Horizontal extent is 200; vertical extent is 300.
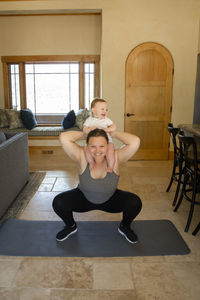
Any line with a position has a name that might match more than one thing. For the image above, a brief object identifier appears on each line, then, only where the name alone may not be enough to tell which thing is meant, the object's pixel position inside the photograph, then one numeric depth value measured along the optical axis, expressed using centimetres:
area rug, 322
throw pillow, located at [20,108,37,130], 612
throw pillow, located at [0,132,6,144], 355
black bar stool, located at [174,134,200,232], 278
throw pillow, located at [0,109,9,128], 614
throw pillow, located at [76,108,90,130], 603
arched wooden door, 526
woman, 241
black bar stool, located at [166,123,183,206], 340
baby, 259
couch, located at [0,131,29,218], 307
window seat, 604
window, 632
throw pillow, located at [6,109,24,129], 606
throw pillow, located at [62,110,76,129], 604
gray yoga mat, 246
